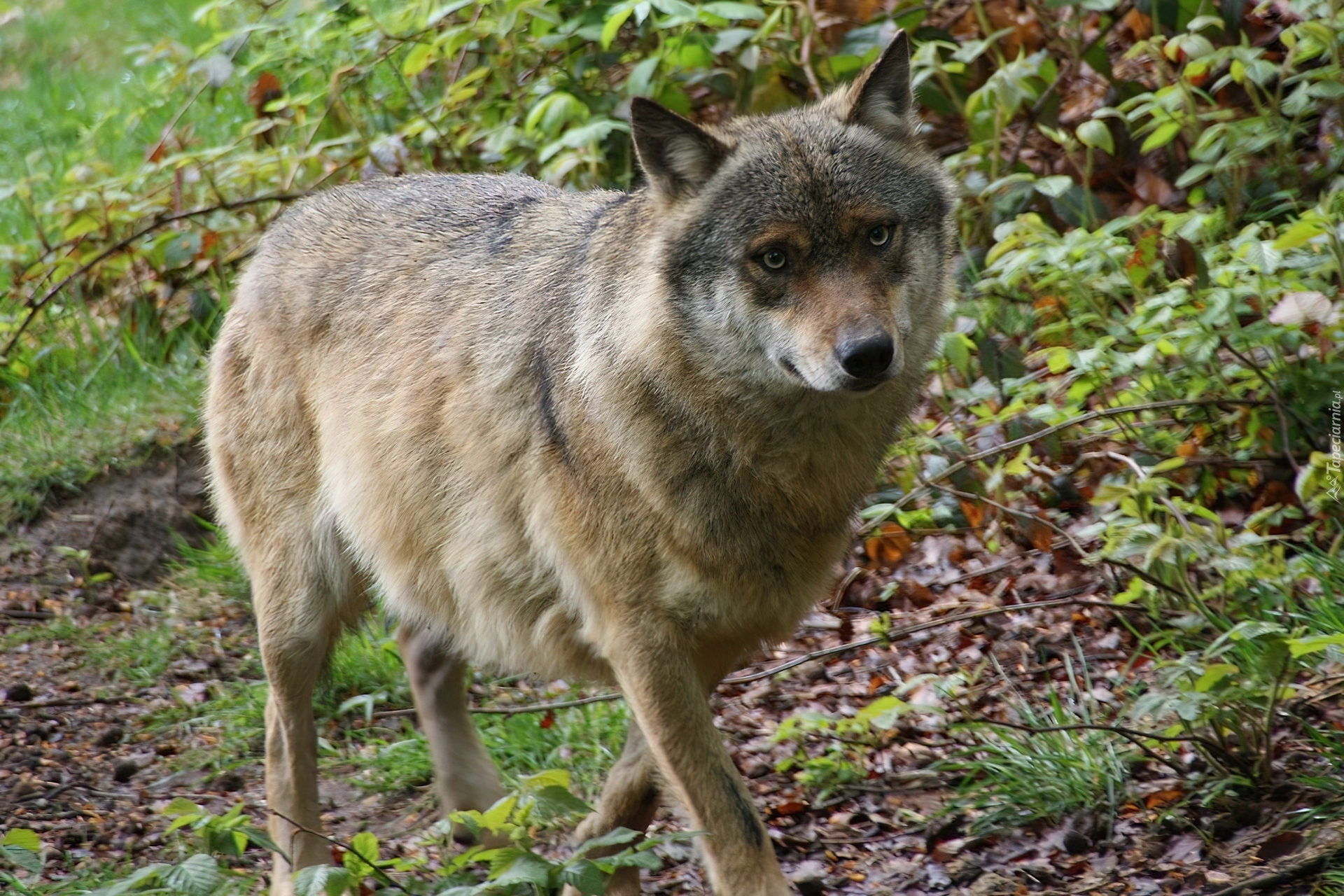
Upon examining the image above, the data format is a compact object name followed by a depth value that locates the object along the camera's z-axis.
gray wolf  6.29
